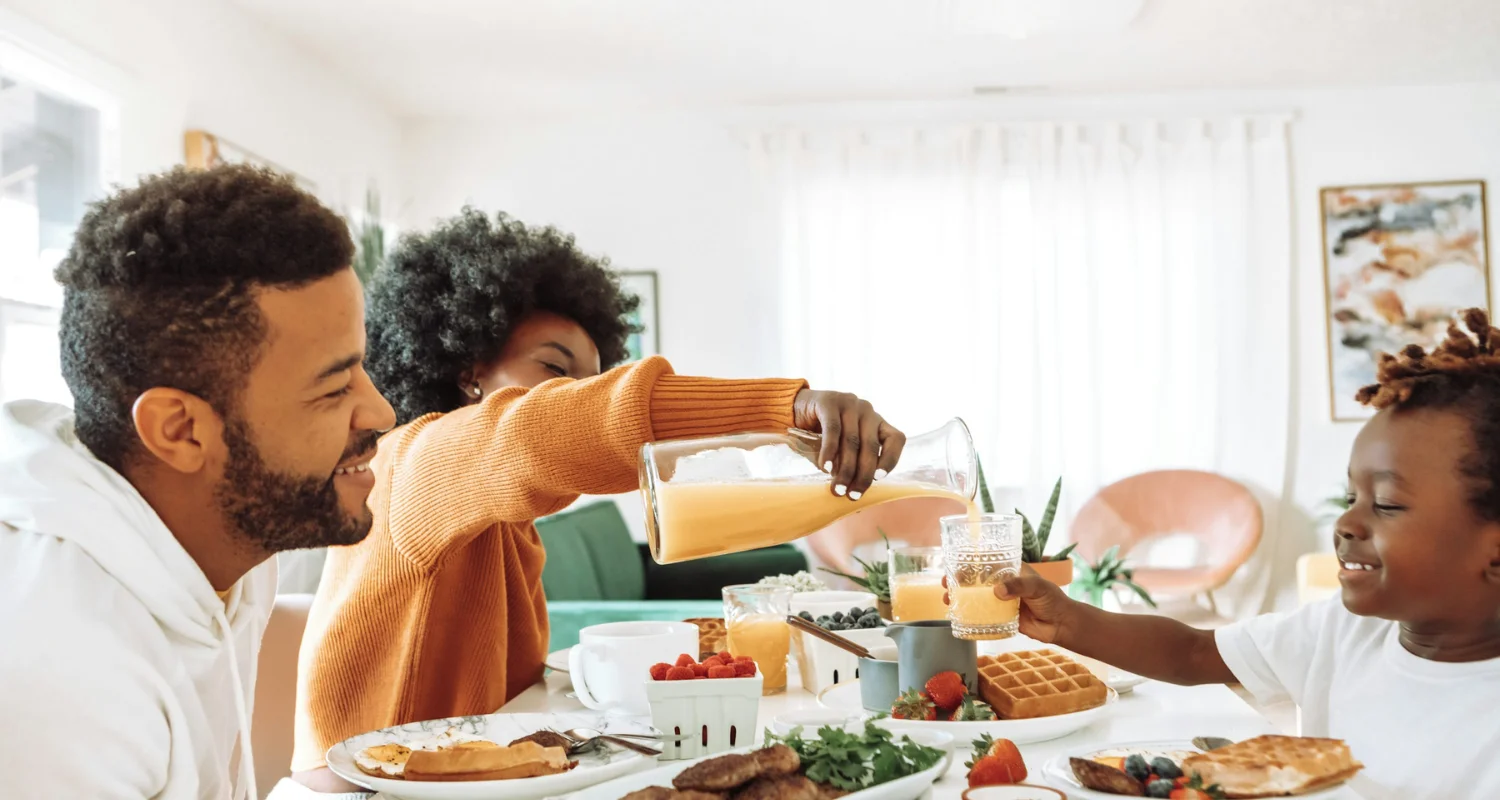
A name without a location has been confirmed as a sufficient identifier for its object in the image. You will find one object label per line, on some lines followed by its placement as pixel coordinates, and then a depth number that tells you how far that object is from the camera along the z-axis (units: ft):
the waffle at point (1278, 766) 2.96
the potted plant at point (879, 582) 5.70
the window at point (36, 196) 10.06
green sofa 10.78
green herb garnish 3.09
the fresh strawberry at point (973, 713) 3.98
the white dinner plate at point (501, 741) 3.29
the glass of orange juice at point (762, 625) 5.12
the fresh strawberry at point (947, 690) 4.08
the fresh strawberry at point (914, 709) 4.00
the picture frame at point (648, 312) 18.84
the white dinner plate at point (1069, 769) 3.02
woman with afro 3.76
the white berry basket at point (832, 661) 5.10
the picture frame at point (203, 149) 12.28
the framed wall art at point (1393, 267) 18.03
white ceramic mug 4.20
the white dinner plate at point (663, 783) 3.04
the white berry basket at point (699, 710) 3.67
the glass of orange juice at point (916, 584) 4.97
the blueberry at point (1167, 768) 3.09
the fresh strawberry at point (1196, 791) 2.94
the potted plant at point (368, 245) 13.91
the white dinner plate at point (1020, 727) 3.80
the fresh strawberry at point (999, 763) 3.20
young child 4.06
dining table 3.88
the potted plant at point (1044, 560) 5.72
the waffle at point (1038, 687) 4.00
